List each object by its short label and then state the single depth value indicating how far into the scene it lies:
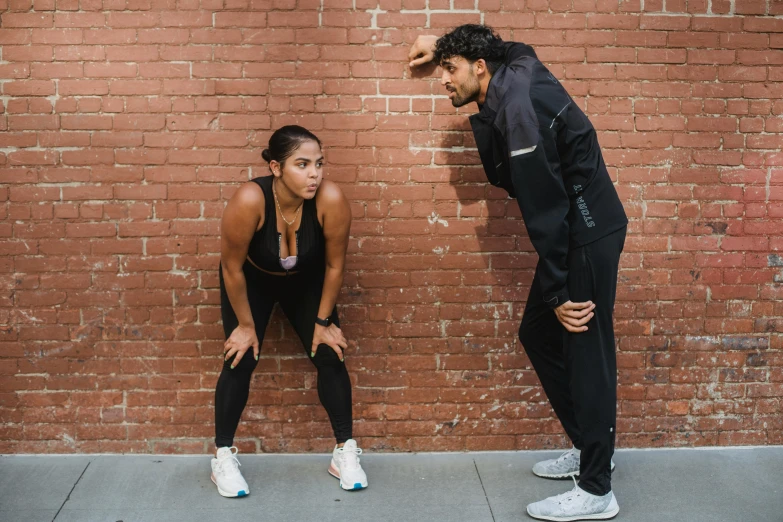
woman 3.55
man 3.24
